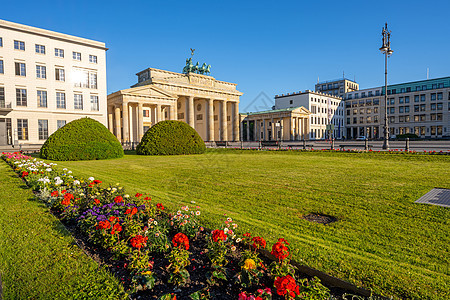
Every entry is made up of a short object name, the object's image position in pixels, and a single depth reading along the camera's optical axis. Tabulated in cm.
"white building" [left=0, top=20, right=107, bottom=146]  3722
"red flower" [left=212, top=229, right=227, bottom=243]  356
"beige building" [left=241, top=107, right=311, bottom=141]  8362
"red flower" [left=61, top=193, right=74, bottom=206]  566
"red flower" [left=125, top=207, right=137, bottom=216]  472
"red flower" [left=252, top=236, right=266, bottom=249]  357
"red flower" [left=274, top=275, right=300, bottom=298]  260
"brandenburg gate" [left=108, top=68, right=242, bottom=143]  5622
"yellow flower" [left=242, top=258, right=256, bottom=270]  324
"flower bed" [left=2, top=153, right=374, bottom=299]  313
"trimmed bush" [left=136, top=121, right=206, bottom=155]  2675
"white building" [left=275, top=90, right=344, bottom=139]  9374
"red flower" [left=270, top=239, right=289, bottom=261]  319
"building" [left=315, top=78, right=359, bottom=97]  11718
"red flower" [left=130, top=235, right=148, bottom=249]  359
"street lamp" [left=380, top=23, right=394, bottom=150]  2366
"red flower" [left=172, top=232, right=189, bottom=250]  362
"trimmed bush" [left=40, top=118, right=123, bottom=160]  2091
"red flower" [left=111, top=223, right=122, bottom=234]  417
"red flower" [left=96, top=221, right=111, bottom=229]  410
